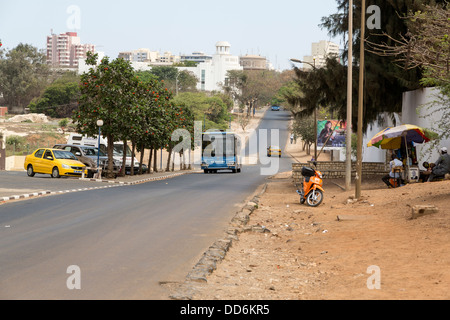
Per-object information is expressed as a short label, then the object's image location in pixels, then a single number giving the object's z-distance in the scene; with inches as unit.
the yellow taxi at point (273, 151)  3875.5
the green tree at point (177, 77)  6673.2
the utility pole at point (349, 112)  1061.3
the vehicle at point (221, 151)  2159.2
